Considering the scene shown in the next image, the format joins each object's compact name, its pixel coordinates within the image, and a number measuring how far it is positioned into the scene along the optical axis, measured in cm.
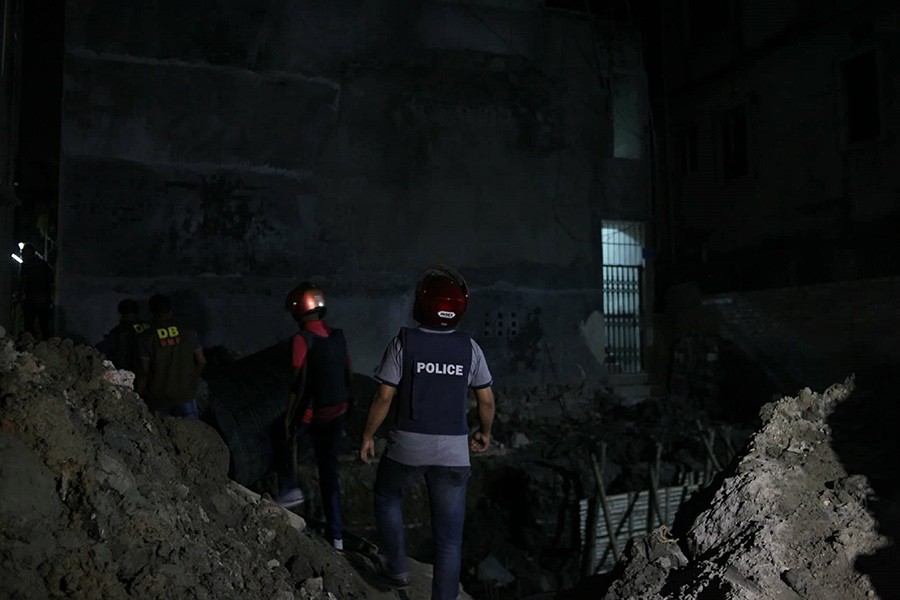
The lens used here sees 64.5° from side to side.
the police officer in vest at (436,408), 362
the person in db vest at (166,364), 553
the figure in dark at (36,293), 912
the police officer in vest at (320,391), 485
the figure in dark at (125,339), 576
